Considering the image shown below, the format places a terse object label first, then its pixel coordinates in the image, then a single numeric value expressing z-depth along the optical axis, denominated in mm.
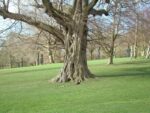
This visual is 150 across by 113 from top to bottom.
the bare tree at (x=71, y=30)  25578
